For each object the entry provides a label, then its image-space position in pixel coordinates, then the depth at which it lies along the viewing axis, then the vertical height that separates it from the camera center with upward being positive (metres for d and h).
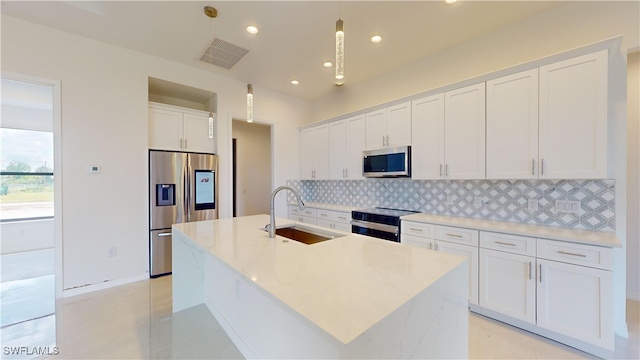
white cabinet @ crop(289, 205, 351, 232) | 3.72 -0.65
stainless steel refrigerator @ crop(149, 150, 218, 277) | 3.37 -0.25
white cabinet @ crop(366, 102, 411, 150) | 3.19 +0.71
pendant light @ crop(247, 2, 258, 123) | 2.18 +0.81
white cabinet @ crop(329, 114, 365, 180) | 3.80 +0.50
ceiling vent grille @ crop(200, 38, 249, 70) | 3.08 +1.66
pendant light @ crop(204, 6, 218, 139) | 2.40 +1.65
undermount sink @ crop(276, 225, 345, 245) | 2.05 -0.49
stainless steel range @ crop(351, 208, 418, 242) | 2.95 -0.57
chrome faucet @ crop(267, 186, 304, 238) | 1.82 -0.36
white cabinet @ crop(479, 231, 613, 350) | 1.76 -0.85
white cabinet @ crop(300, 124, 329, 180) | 4.39 +0.48
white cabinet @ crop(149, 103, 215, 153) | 3.48 +0.73
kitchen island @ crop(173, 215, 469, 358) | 0.76 -0.43
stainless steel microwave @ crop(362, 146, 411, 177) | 3.13 +0.22
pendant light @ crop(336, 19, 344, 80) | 1.39 +0.76
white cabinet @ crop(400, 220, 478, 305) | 2.36 -0.65
